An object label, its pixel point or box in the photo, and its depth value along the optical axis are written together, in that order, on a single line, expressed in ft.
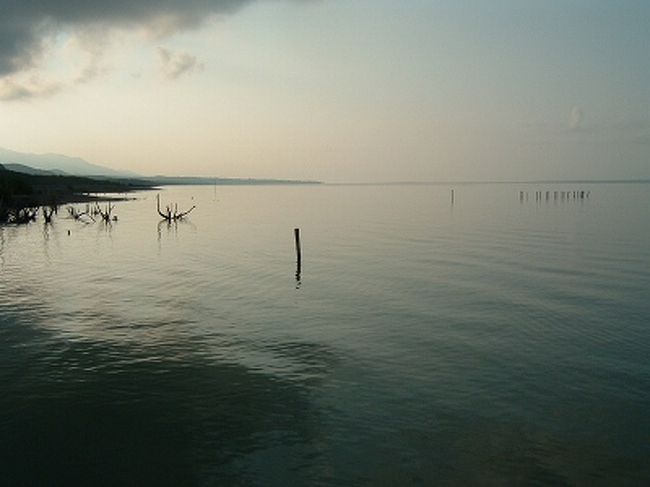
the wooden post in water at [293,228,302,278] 116.98
